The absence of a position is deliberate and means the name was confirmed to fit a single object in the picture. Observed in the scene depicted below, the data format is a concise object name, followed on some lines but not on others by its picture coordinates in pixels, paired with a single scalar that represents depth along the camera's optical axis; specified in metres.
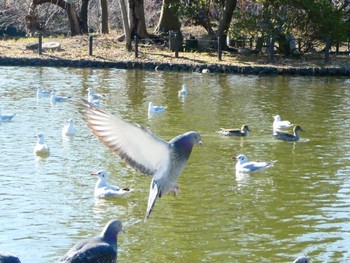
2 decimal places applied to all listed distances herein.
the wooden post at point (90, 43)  31.42
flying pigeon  7.93
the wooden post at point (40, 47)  31.83
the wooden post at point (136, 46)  30.97
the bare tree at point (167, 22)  34.59
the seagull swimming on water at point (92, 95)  20.38
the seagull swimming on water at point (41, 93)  20.88
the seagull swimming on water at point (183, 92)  22.20
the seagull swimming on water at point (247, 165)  12.88
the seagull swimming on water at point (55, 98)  20.15
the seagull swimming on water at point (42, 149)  13.91
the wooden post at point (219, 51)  30.58
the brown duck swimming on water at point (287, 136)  15.76
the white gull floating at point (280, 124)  16.89
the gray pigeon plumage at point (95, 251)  6.80
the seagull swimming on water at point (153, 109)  18.55
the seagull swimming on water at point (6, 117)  17.09
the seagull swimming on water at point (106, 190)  11.27
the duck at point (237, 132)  15.88
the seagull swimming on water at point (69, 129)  15.69
